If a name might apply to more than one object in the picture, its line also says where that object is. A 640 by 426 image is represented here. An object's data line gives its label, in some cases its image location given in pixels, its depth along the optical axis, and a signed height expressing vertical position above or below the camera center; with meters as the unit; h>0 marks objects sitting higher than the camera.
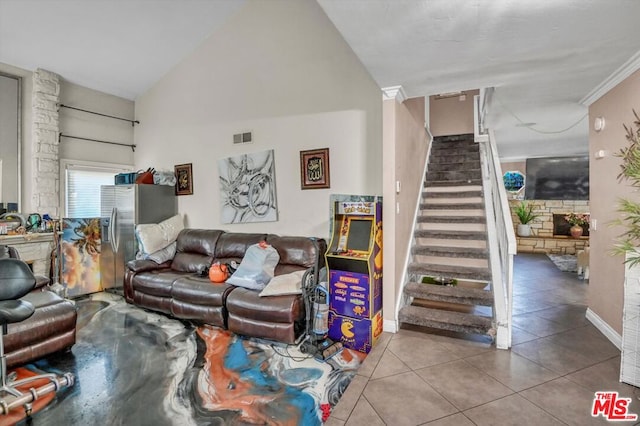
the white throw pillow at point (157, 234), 4.44 -0.35
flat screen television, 7.78 +0.78
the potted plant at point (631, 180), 2.14 +0.23
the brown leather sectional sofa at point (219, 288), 3.03 -0.87
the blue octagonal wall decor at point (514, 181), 8.62 +0.77
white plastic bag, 3.40 -0.64
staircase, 3.16 -0.46
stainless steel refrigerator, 4.73 -0.11
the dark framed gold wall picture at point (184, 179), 5.20 +0.50
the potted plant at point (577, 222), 7.55 -0.30
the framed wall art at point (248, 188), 4.42 +0.31
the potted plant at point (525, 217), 8.09 -0.19
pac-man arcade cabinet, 2.93 -0.62
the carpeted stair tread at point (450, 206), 4.46 +0.05
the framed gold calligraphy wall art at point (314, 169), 3.98 +0.52
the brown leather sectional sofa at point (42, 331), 2.52 -1.01
